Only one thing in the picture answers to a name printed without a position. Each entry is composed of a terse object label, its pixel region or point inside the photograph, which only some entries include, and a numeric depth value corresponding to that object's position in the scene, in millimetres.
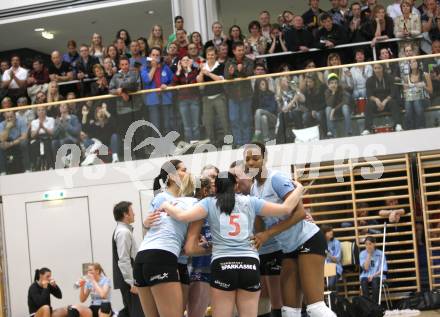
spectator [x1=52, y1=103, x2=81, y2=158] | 14242
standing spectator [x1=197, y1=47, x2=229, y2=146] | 13570
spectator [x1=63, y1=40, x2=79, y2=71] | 16125
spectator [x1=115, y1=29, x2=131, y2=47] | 15516
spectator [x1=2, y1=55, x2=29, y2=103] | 15875
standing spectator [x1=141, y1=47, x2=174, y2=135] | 13727
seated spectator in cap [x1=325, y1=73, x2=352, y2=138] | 13383
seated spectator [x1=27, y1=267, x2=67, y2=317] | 12312
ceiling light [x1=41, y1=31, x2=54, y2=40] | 20406
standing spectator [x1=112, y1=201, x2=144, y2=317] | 8703
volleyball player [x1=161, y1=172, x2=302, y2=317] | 6293
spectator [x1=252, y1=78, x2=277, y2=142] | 13461
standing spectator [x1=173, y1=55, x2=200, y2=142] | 13625
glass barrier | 13305
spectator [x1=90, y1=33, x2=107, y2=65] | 15791
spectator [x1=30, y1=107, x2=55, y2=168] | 14422
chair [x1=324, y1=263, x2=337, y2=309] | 12852
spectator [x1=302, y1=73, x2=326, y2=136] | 13438
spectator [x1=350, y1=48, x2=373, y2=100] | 13367
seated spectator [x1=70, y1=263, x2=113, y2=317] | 11680
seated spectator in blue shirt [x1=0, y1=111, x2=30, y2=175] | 14578
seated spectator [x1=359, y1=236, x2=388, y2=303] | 13180
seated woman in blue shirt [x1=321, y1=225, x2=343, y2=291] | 13117
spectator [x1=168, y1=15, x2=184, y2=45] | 15139
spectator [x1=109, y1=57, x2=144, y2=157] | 13938
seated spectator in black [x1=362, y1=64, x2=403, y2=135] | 13258
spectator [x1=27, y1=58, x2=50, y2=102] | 15953
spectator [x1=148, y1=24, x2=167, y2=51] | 15254
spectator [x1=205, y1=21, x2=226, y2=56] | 14680
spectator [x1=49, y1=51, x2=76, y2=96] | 15883
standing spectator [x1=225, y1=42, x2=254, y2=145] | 13469
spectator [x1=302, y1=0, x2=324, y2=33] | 14794
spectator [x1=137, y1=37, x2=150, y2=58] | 14898
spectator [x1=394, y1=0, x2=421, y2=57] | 14133
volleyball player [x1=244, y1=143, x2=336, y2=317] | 6480
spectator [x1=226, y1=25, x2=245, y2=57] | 14414
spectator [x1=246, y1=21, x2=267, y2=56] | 14820
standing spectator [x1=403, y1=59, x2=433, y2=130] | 13180
